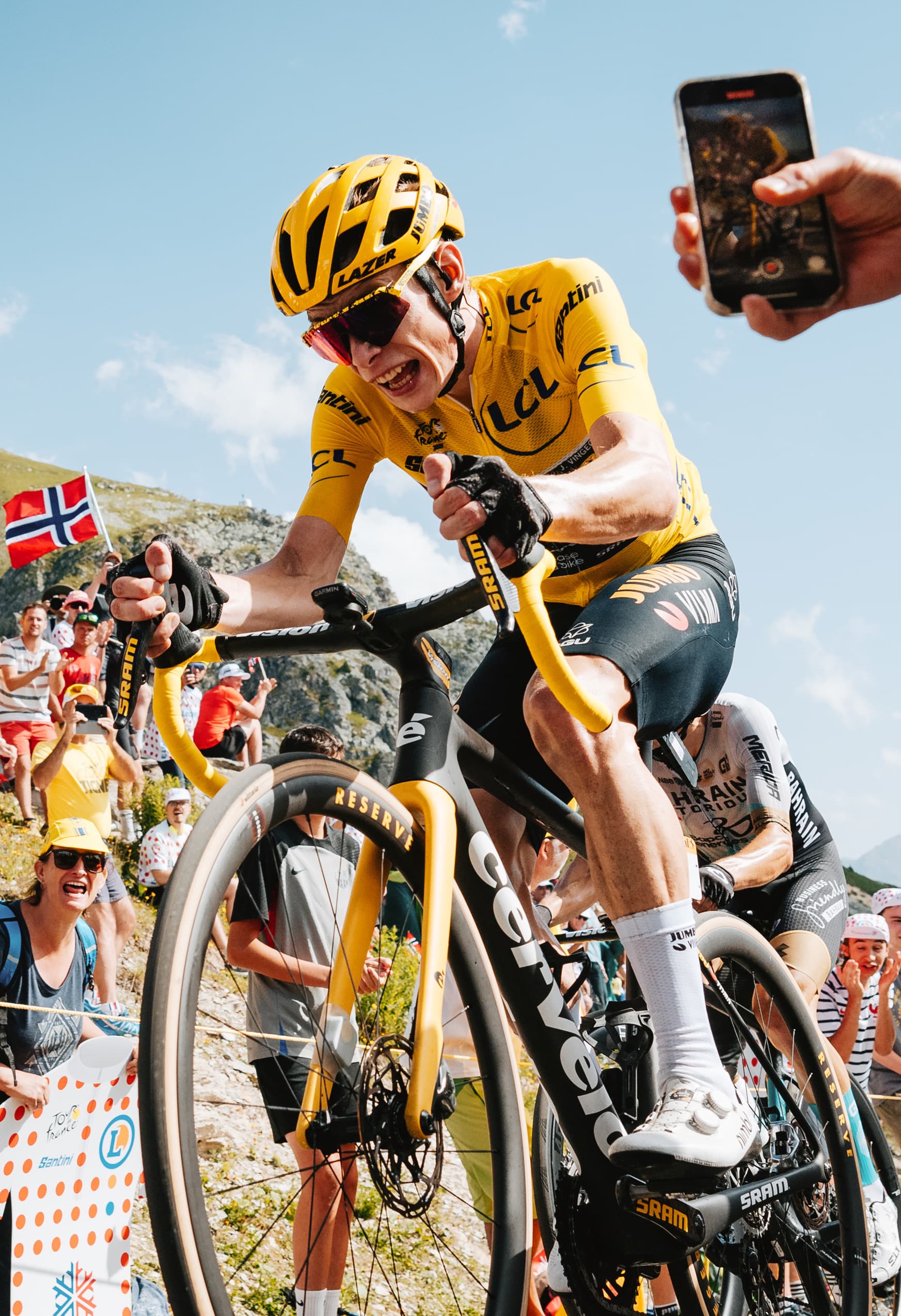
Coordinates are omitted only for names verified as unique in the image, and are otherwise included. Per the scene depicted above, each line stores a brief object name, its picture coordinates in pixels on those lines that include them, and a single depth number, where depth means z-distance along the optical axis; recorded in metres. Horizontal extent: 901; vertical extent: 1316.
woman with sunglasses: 4.85
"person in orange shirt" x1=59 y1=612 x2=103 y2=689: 13.45
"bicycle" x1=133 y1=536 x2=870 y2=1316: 1.96
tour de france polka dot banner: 4.02
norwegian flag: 19.03
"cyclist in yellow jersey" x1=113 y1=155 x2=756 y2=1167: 2.60
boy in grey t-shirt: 2.80
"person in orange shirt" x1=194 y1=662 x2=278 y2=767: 13.59
